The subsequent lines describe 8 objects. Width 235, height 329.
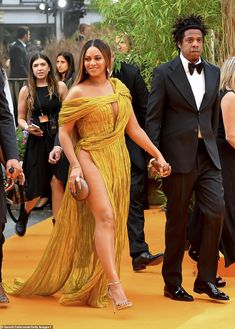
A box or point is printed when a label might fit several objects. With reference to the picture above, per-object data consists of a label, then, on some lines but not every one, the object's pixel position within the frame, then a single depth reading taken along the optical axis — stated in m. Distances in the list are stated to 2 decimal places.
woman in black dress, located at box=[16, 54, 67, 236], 10.40
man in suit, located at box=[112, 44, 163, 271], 8.92
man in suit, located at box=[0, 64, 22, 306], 7.16
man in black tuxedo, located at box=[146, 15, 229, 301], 7.41
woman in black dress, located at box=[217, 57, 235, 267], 8.16
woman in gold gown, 7.17
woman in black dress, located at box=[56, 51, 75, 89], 12.08
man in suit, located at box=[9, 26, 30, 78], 19.42
